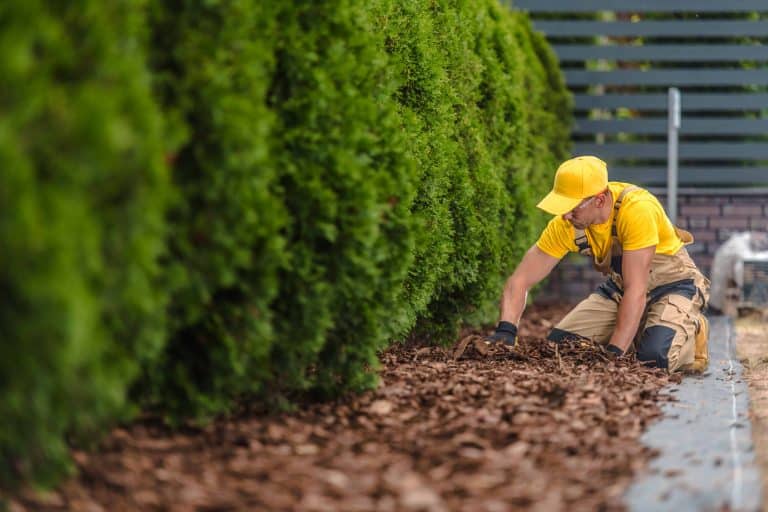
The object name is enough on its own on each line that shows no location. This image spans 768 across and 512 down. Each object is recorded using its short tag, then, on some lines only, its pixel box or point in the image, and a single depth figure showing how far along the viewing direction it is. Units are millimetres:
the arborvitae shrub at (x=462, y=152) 12039
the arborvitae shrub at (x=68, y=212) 5570
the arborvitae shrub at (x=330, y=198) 8453
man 11789
